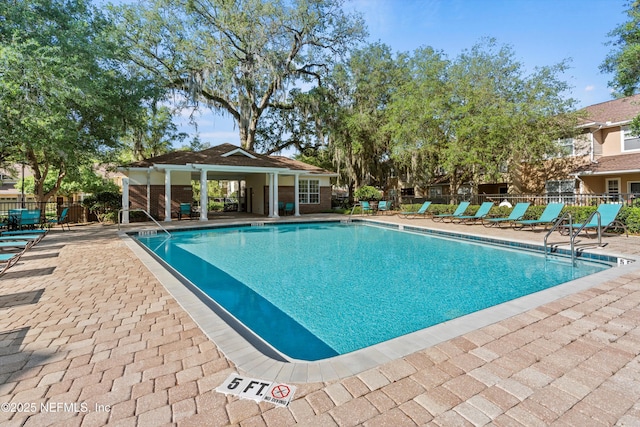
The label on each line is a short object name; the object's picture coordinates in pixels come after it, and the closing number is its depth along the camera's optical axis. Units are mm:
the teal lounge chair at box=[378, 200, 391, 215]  17891
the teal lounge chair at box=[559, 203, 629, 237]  8195
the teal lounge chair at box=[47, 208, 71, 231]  11267
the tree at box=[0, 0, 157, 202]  9070
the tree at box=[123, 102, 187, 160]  21250
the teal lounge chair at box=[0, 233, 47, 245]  6739
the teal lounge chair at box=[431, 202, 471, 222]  13164
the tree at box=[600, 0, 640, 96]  11586
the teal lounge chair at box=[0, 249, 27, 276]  4525
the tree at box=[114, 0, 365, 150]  18797
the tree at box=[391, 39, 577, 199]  14047
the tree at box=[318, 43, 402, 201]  19703
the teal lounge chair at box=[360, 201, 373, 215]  17844
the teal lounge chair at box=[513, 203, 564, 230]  9633
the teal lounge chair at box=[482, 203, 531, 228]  10672
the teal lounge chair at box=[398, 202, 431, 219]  15514
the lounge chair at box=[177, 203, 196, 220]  15712
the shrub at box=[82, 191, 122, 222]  15172
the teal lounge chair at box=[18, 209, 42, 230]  10177
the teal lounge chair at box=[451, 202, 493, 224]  12289
